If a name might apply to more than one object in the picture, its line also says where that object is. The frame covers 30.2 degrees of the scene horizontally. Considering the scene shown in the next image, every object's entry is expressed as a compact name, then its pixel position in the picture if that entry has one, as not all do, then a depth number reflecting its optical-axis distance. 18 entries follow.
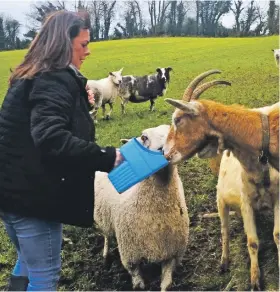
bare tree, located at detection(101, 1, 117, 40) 73.00
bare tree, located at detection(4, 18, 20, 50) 69.69
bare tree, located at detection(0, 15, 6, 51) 67.62
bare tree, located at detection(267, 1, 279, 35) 59.78
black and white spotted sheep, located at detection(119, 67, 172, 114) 17.98
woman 3.18
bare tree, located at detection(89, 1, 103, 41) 69.69
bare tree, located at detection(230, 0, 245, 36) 70.50
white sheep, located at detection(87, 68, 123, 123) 16.45
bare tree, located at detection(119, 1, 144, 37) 75.25
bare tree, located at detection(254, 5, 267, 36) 63.54
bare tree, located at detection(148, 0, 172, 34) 75.96
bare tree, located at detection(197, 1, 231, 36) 70.50
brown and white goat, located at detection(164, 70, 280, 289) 4.01
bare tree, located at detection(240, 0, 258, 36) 69.69
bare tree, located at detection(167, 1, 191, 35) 73.56
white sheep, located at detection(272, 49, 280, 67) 14.28
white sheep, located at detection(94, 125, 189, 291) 5.14
